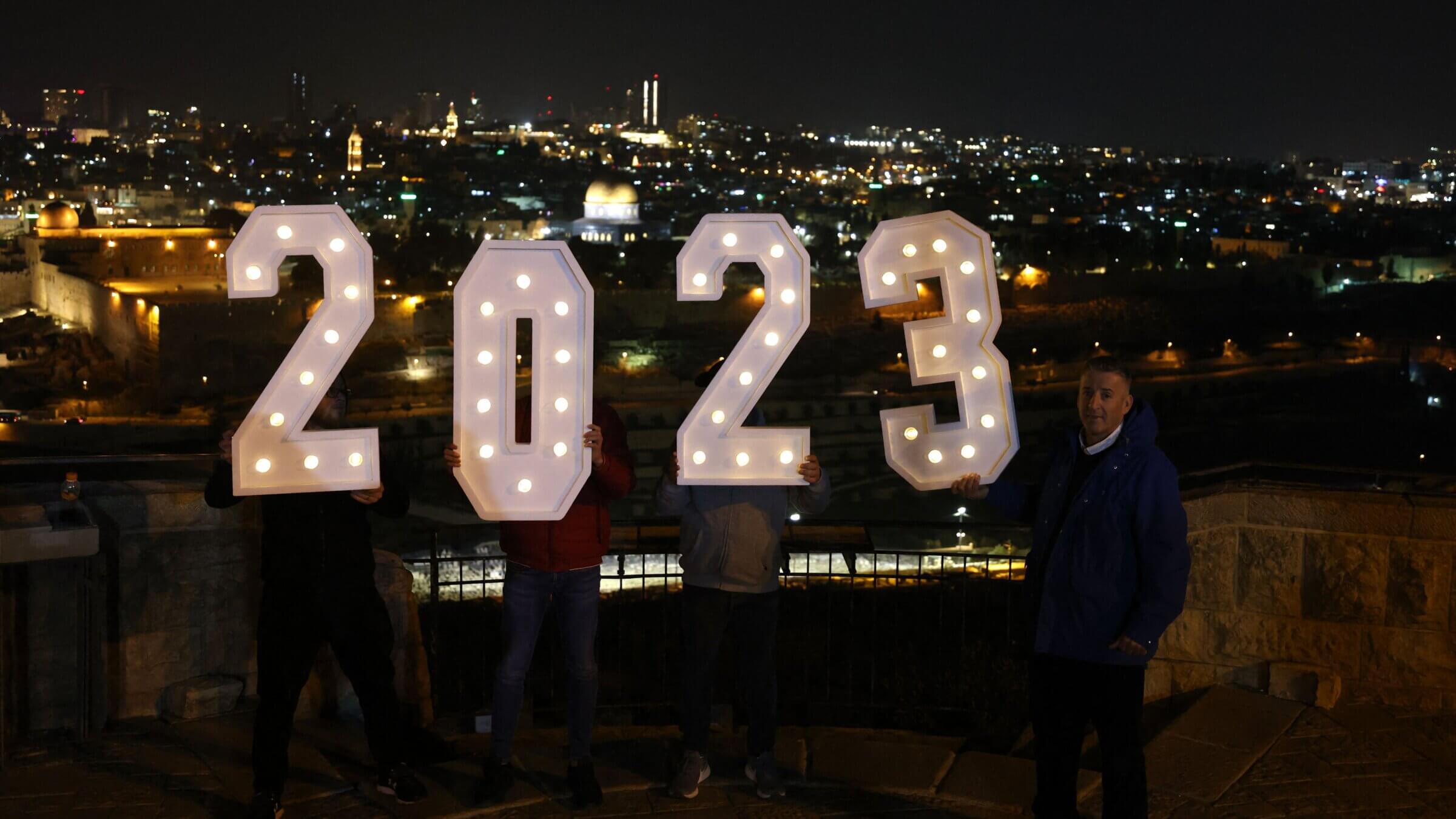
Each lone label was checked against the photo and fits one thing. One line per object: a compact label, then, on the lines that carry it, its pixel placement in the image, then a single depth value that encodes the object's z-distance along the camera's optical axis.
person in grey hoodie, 4.72
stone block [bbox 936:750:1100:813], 4.76
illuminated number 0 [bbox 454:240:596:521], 4.38
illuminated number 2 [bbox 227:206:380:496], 4.27
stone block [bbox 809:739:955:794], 4.89
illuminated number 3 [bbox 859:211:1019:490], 4.55
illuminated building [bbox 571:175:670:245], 90.06
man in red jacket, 4.68
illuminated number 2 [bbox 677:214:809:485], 4.43
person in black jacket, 4.54
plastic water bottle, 5.18
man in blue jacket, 3.98
